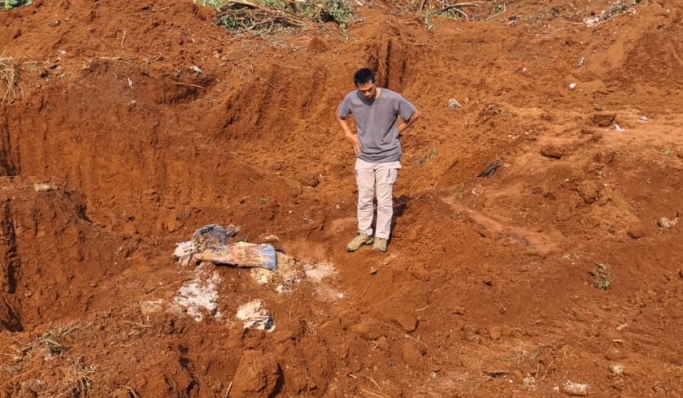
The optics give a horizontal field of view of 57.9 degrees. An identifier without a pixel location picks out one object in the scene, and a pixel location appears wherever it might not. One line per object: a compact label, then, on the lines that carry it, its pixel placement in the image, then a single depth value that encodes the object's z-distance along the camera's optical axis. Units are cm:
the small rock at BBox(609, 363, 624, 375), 442
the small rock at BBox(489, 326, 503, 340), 510
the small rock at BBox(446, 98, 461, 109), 1048
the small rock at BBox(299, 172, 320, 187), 815
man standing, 573
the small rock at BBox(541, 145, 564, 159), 788
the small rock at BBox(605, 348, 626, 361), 463
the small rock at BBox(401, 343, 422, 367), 488
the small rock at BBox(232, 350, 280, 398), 444
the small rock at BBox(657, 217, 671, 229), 645
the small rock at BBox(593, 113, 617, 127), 881
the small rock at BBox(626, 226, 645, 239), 627
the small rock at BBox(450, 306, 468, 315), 530
